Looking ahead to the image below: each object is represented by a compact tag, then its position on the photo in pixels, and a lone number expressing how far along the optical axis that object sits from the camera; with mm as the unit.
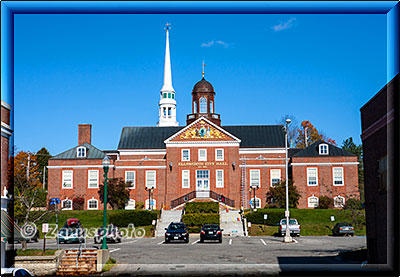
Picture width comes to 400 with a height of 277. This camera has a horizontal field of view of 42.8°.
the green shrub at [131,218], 49969
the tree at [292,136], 80688
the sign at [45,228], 22102
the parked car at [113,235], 35875
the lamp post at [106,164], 23050
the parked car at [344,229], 43312
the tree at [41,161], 90150
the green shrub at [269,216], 49469
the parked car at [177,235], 34781
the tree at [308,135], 82500
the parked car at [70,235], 32344
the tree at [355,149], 83038
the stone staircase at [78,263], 19969
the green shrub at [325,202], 59531
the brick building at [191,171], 61562
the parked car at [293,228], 41562
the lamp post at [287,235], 35781
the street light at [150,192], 61828
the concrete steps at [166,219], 48550
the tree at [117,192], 60500
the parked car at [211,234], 35344
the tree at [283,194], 59031
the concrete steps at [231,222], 46500
